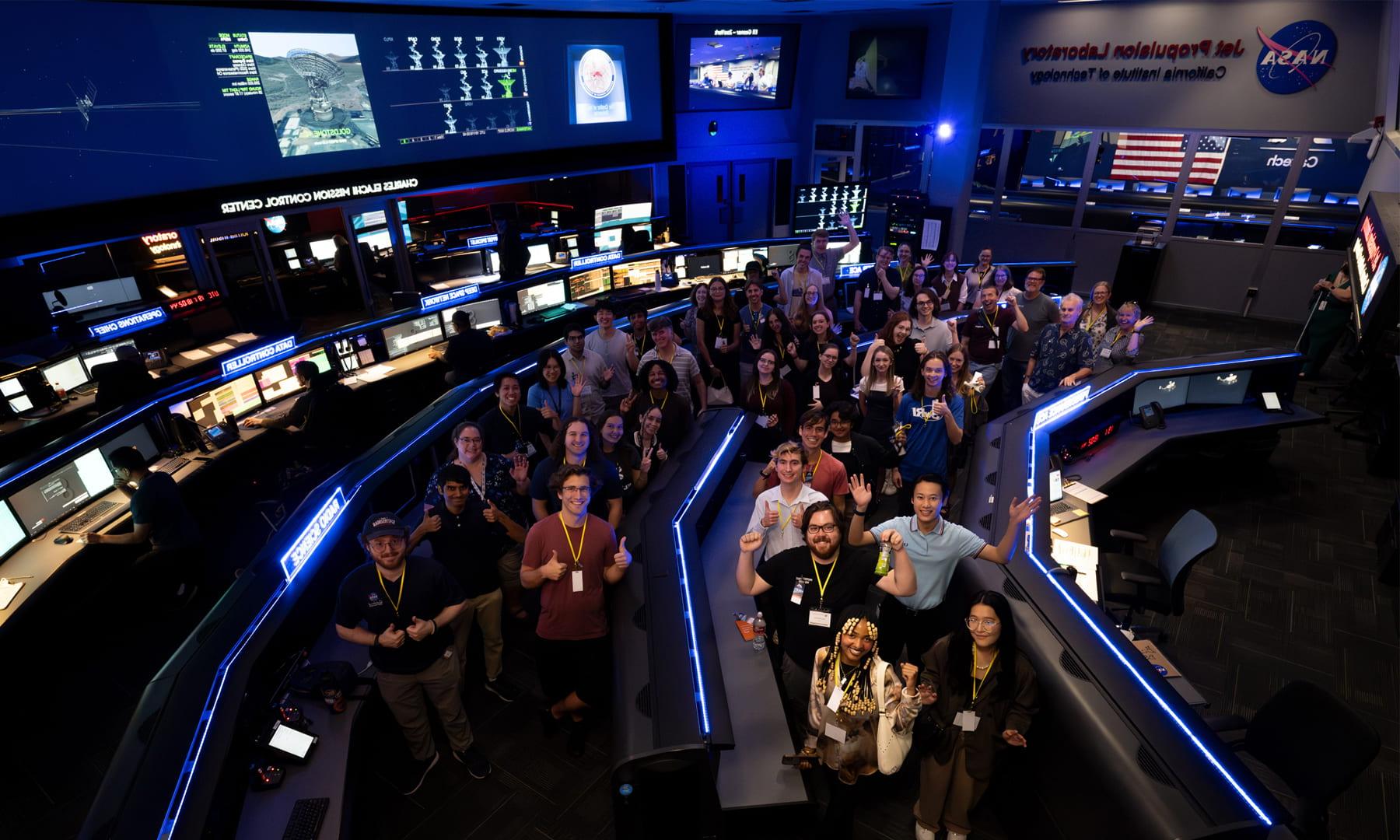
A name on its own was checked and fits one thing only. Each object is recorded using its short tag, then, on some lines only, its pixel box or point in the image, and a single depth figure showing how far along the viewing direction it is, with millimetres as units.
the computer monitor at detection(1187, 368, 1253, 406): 5609
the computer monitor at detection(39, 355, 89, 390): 6184
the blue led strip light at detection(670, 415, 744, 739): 2600
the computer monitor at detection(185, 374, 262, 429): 5668
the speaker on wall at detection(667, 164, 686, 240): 11250
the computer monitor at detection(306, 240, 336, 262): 9844
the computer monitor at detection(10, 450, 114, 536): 4297
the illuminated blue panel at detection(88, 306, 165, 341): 6996
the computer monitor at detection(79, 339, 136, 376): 6488
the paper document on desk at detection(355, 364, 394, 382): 6715
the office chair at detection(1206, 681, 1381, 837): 2527
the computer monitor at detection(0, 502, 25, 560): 4109
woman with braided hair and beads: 2602
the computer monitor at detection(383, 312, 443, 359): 7098
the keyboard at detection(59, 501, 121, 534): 4469
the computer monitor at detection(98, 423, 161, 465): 4957
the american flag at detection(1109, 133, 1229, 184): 14148
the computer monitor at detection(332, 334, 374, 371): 6688
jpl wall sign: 8578
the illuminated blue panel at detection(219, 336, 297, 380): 5684
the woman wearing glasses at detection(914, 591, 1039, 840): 2615
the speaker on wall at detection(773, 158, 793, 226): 12297
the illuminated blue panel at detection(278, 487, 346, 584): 3092
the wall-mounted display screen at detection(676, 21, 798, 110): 10469
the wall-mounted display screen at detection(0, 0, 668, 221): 5469
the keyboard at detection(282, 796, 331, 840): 2457
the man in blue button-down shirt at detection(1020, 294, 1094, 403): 5227
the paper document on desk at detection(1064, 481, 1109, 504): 4344
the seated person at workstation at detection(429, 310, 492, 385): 6098
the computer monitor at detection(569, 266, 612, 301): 8477
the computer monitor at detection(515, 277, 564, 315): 7973
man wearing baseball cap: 2791
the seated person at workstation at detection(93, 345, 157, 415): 5656
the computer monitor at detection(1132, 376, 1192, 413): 5422
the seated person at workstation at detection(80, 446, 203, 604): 4188
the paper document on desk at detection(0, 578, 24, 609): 3857
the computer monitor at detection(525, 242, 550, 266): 9219
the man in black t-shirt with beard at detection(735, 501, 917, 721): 2844
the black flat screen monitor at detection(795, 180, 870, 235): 10102
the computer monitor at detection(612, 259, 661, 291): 8984
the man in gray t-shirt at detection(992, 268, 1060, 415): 5730
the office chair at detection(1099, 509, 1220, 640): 3721
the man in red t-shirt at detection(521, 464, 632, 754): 3002
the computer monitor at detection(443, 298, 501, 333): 7508
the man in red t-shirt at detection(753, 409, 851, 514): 3529
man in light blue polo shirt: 3025
